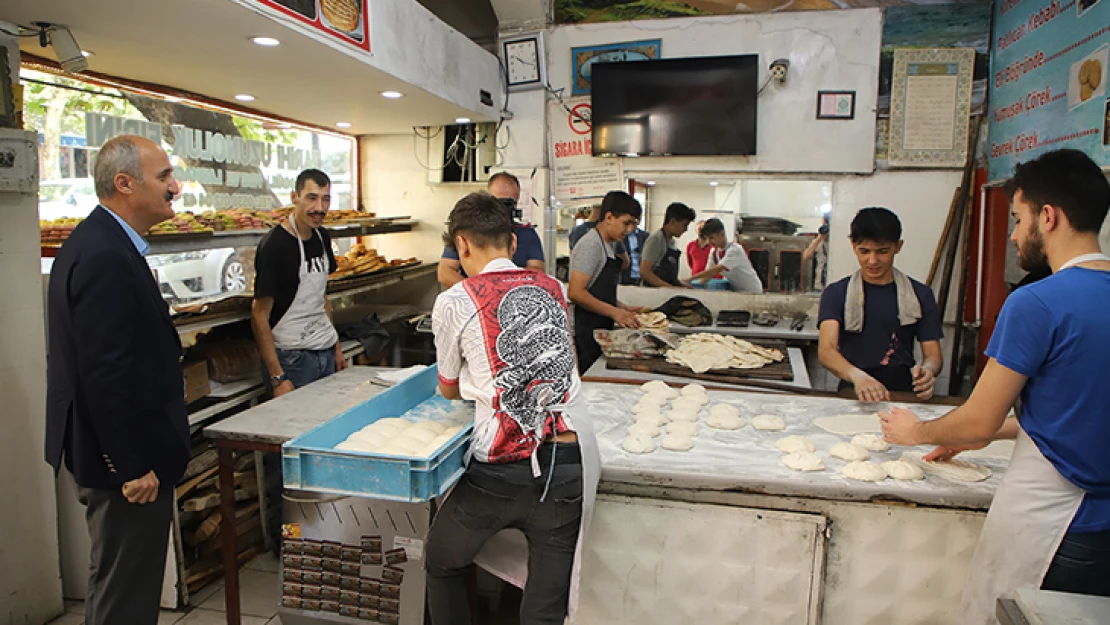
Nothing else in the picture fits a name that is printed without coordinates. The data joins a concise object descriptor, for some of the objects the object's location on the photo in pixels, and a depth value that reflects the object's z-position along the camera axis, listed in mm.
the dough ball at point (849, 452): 2412
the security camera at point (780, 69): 5312
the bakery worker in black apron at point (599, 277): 4523
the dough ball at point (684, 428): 2651
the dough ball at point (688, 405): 2963
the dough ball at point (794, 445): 2475
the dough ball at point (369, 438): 2191
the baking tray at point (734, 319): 5219
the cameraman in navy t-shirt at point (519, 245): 4133
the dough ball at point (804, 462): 2324
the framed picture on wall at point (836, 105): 5270
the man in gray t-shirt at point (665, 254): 5793
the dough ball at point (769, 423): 2738
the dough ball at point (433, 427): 2377
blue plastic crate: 1912
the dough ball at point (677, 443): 2512
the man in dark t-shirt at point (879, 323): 3123
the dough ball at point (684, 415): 2850
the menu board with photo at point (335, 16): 2902
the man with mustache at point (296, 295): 3524
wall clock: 5754
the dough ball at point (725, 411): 2844
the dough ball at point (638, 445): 2482
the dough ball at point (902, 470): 2256
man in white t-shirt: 5722
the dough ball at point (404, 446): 2156
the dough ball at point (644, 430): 2634
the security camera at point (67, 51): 2855
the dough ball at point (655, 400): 3068
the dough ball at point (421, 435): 2238
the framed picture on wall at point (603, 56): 5598
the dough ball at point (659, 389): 3239
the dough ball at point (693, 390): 3221
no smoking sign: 5765
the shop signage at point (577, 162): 5789
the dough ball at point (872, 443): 2512
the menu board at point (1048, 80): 3562
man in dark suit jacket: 2092
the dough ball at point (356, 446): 2129
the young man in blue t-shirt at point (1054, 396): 1636
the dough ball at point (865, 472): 2244
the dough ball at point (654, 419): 2785
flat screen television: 5344
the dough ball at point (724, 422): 2760
